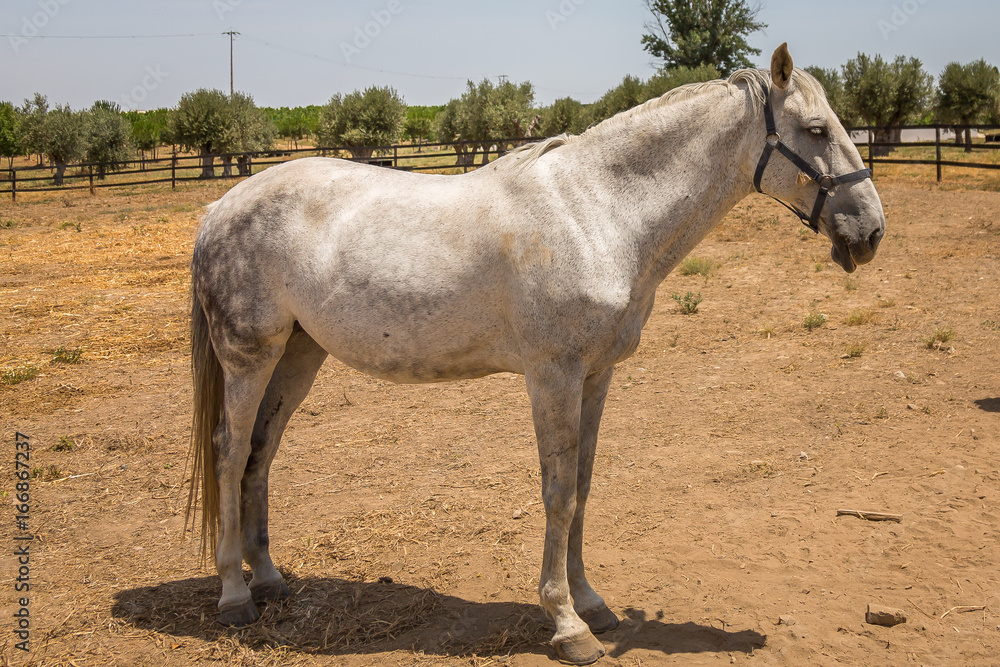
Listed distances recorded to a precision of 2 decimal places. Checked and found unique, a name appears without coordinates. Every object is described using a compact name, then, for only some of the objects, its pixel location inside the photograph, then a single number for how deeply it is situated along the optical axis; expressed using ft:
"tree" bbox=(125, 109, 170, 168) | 180.24
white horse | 9.53
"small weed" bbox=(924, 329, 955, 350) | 22.44
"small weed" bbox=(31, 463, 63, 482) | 15.99
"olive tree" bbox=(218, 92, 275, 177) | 123.24
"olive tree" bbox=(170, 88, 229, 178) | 121.29
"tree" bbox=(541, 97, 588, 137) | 127.24
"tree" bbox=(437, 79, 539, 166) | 127.13
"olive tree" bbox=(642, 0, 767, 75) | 131.44
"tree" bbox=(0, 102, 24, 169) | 140.09
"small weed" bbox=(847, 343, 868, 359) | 22.26
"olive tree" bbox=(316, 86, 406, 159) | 123.03
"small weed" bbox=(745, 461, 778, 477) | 15.64
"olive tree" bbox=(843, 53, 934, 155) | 113.09
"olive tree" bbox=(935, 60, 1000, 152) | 122.21
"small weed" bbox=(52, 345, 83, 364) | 24.35
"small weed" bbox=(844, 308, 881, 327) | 25.44
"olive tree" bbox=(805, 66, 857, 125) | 116.87
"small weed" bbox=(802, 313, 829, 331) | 25.34
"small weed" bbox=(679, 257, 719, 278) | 35.24
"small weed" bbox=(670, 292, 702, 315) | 28.58
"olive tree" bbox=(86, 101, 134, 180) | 126.00
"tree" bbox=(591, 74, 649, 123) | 117.91
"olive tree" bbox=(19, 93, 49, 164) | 122.83
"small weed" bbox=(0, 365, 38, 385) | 22.27
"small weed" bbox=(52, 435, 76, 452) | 17.60
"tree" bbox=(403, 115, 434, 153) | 205.26
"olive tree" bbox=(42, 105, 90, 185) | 122.42
